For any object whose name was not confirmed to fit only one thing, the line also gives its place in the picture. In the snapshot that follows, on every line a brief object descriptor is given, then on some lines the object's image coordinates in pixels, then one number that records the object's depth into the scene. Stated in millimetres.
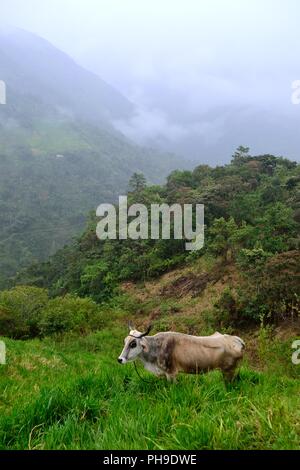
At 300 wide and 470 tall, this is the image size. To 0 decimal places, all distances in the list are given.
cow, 7027
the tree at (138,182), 50694
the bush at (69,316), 23375
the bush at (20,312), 24125
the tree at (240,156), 47531
